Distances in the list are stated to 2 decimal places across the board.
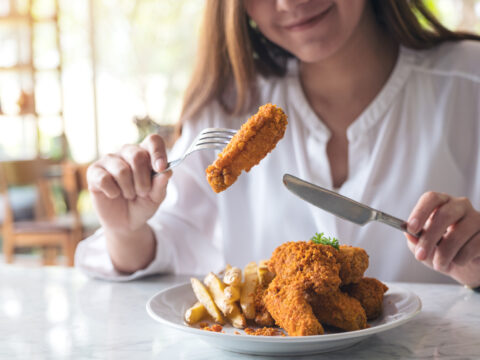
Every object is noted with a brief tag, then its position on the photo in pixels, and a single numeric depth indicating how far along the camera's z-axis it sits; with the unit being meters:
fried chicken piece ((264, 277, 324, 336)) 0.75
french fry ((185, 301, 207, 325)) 0.90
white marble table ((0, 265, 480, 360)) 0.82
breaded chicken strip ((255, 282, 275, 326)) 0.87
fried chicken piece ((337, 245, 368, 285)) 0.87
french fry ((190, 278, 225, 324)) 0.90
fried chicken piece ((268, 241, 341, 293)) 0.80
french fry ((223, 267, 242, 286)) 0.93
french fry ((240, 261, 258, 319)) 0.88
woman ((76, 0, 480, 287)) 1.48
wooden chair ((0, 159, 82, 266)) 4.67
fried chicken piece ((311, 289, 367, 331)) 0.79
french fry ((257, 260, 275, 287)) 0.93
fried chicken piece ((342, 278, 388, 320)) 0.88
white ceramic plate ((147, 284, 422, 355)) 0.71
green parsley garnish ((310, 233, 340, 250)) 0.92
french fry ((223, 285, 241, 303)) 0.90
